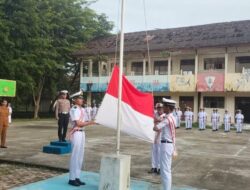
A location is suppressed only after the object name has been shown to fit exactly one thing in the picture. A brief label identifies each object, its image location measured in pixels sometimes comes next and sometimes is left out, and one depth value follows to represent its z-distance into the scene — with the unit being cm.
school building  1725
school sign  1400
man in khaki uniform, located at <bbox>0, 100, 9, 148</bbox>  748
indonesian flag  447
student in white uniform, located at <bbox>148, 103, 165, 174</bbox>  541
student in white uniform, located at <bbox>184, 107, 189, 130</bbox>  1526
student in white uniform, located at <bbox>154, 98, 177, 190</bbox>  414
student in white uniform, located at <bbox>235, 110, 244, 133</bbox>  1427
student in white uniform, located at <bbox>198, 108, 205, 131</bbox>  1496
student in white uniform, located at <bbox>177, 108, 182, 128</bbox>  1557
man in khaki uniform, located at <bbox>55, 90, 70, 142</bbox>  711
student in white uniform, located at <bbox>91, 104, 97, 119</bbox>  1846
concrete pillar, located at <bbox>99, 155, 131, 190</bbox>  405
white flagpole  423
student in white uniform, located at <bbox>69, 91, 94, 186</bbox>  457
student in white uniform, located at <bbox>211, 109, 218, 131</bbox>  1469
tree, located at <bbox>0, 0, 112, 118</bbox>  1680
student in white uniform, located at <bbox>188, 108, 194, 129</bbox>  1532
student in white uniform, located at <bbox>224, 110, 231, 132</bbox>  1455
